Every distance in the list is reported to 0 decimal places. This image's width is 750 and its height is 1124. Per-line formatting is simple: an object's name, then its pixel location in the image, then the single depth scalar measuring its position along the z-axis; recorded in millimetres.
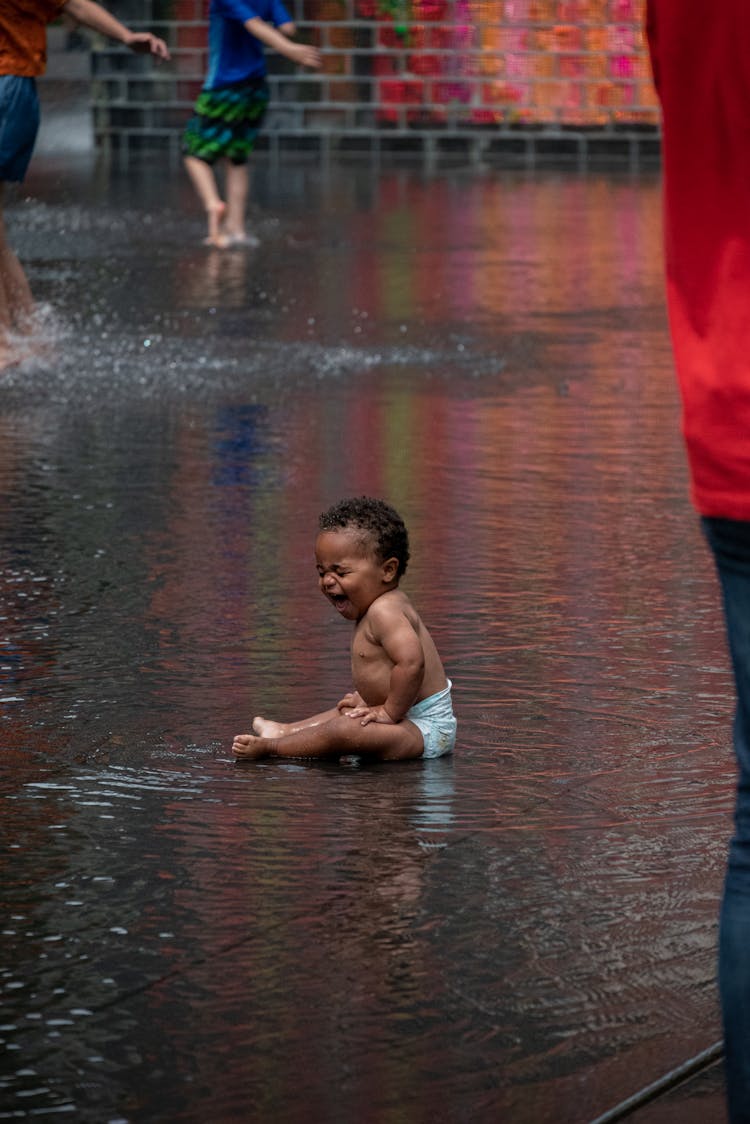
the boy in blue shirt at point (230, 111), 25332
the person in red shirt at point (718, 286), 4488
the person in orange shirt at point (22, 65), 16435
